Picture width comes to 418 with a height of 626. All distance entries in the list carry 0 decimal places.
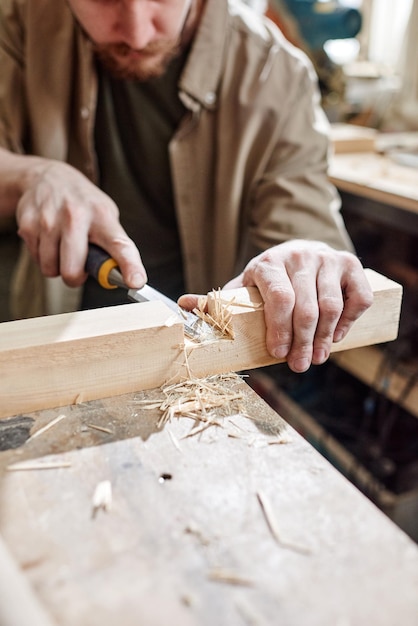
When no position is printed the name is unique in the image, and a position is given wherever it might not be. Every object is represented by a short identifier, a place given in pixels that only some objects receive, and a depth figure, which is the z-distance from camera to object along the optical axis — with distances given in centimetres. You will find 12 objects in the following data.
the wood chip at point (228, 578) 54
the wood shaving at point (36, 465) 69
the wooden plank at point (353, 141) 223
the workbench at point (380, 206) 171
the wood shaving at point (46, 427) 75
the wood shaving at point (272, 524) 58
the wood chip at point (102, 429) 75
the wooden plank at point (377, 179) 170
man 151
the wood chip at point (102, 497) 63
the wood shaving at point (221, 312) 88
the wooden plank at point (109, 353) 78
